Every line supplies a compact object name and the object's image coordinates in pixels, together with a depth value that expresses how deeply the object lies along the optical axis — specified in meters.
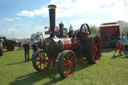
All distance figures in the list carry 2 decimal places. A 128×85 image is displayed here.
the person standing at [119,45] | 7.78
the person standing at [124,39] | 8.36
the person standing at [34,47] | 8.71
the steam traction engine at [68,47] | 4.47
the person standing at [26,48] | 8.48
